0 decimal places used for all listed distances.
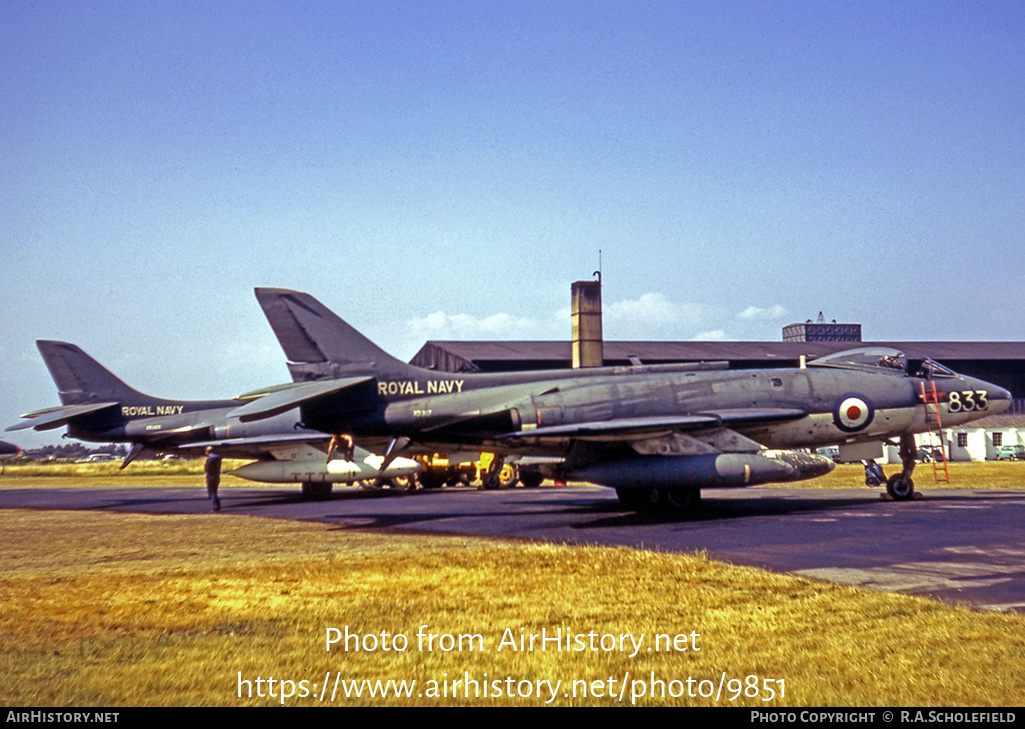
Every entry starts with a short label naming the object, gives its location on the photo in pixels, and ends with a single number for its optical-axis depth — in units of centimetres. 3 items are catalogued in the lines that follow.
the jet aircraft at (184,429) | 2878
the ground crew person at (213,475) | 2495
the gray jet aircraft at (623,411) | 1889
